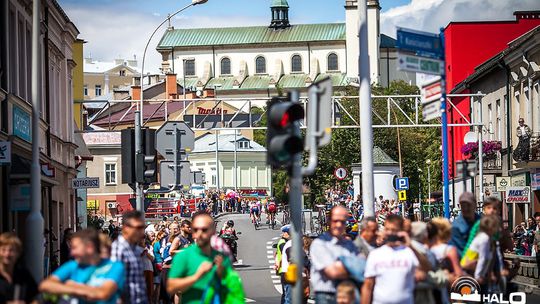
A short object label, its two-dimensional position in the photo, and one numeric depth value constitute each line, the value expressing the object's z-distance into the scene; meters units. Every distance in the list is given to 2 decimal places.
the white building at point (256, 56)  167.88
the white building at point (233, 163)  140.50
